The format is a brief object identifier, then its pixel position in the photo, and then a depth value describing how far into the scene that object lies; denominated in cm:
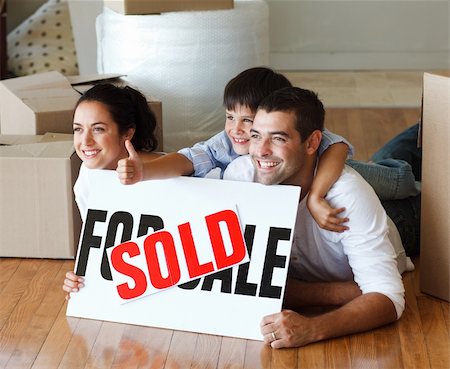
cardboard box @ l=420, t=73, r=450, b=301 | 334
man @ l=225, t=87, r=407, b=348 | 315
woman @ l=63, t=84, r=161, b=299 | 349
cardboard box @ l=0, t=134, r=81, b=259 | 386
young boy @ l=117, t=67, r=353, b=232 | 318
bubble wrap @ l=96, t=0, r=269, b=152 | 513
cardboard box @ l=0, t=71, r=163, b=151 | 424
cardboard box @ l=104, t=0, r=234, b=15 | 508
